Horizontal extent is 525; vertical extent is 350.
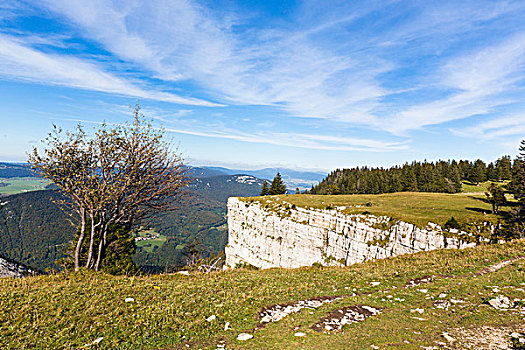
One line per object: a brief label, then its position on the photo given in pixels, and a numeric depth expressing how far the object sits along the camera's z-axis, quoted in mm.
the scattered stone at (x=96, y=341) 7495
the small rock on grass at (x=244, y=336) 8329
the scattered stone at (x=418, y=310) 9795
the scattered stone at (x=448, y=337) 6987
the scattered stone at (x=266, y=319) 9883
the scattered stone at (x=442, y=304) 9992
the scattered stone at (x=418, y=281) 14109
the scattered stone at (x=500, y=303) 8953
